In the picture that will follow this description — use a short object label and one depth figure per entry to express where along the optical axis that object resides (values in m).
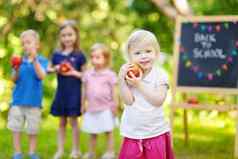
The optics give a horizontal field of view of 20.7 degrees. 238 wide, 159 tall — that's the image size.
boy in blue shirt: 5.97
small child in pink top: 6.20
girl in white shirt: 4.28
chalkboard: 6.61
